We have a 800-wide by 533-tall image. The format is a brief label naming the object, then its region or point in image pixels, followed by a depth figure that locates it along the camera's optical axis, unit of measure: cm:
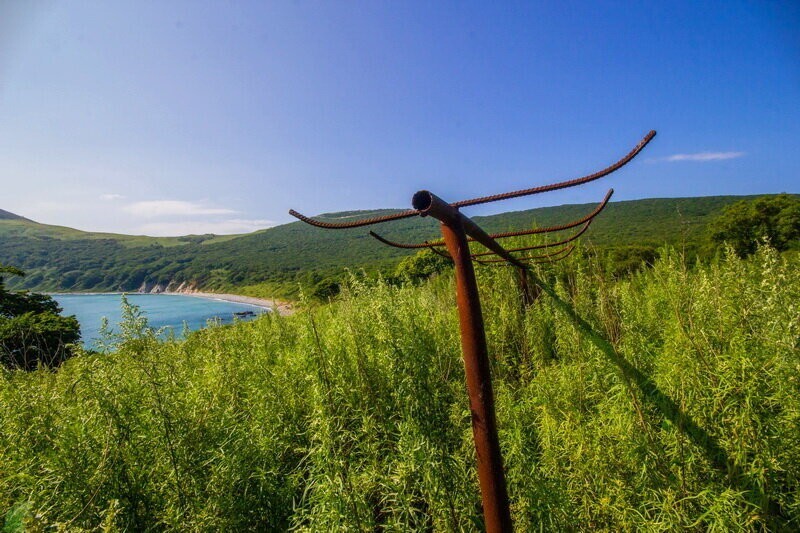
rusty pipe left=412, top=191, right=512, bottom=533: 158
